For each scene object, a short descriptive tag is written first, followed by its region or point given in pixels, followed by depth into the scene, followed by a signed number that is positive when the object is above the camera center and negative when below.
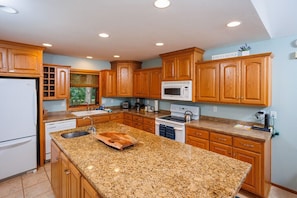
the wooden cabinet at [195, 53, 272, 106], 2.34 +0.29
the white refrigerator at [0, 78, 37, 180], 2.59 -0.50
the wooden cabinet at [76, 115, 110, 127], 3.61 -0.55
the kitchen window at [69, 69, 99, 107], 4.27 +0.28
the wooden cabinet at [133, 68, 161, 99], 3.97 +0.39
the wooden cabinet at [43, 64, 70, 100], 3.49 +0.36
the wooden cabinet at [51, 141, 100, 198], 1.27 -0.80
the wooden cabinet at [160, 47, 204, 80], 3.11 +0.73
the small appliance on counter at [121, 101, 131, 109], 4.88 -0.23
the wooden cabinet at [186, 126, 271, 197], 2.15 -0.81
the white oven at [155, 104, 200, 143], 3.01 -0.51
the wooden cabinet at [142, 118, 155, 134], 3.63 -0.64
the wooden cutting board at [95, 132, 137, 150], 1.65 -0.48
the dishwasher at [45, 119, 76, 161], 3.18 -0.63
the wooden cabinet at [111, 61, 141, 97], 4.55 +0.62
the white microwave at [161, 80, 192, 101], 3.15 +0.16
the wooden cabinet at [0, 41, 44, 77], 2.68 +0.68
